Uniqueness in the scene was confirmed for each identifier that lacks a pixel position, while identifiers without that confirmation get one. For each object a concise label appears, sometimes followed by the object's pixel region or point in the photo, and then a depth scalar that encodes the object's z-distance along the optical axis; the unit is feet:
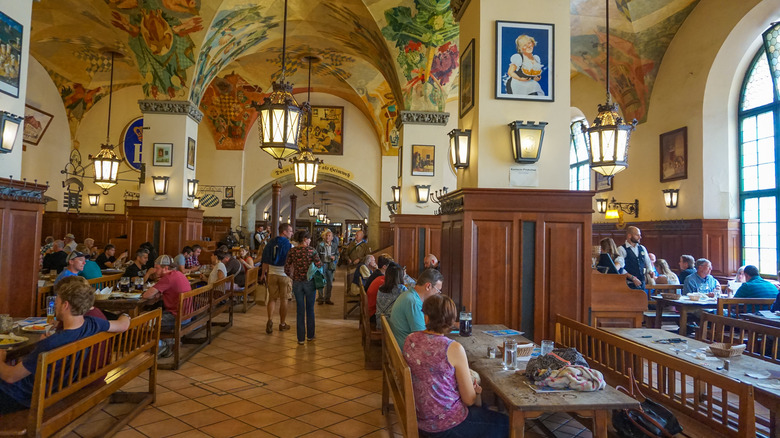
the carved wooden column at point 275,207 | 45.89
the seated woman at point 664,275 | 24.30
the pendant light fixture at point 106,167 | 28.68
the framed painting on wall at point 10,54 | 15.80
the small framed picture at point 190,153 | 30.94
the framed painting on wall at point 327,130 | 52.03
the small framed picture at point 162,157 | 29.63
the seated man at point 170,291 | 16.15
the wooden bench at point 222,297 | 19.93
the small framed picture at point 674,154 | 32.50
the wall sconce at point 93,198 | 47.34
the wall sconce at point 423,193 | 30.37
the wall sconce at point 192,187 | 30.94
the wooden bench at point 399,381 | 7.26
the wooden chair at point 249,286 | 24.71
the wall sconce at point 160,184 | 29.28
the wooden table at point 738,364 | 7.94
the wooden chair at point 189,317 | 15.55
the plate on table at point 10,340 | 10.00
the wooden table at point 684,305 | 19.04
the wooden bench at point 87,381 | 7.70
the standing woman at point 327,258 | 30.45
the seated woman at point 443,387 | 7.93
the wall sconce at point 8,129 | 15.46
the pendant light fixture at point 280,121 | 15.61
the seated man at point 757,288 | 17.88
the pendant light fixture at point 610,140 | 17.53
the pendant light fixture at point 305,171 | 24.64
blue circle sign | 48.24
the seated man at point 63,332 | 8.24
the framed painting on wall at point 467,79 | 16.35
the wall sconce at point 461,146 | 16.21
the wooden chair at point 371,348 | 16.17
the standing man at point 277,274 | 21.58
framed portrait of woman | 15.30
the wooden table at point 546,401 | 7.26
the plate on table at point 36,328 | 11.48
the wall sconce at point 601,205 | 42.20
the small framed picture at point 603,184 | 41.78
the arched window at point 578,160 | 45.60
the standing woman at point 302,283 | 19.44
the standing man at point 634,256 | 21.90
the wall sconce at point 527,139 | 14.69
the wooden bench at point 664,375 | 6.67
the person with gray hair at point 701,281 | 21.79
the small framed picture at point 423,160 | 30.48
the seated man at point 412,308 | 10.96
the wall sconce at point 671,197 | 33.17
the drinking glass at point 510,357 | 9.17
